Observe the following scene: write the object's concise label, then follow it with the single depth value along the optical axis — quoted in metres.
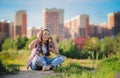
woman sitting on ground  4.13
